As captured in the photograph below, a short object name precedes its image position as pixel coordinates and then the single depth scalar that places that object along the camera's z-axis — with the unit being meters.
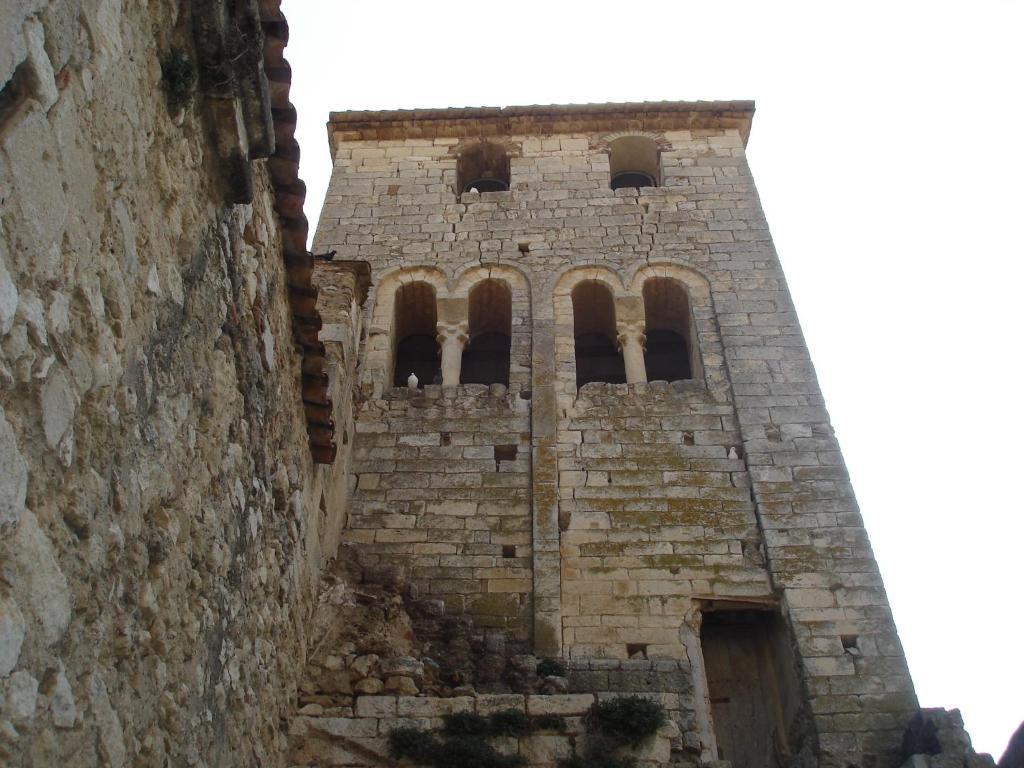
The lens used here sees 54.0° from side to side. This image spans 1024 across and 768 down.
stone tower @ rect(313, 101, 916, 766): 7.46
